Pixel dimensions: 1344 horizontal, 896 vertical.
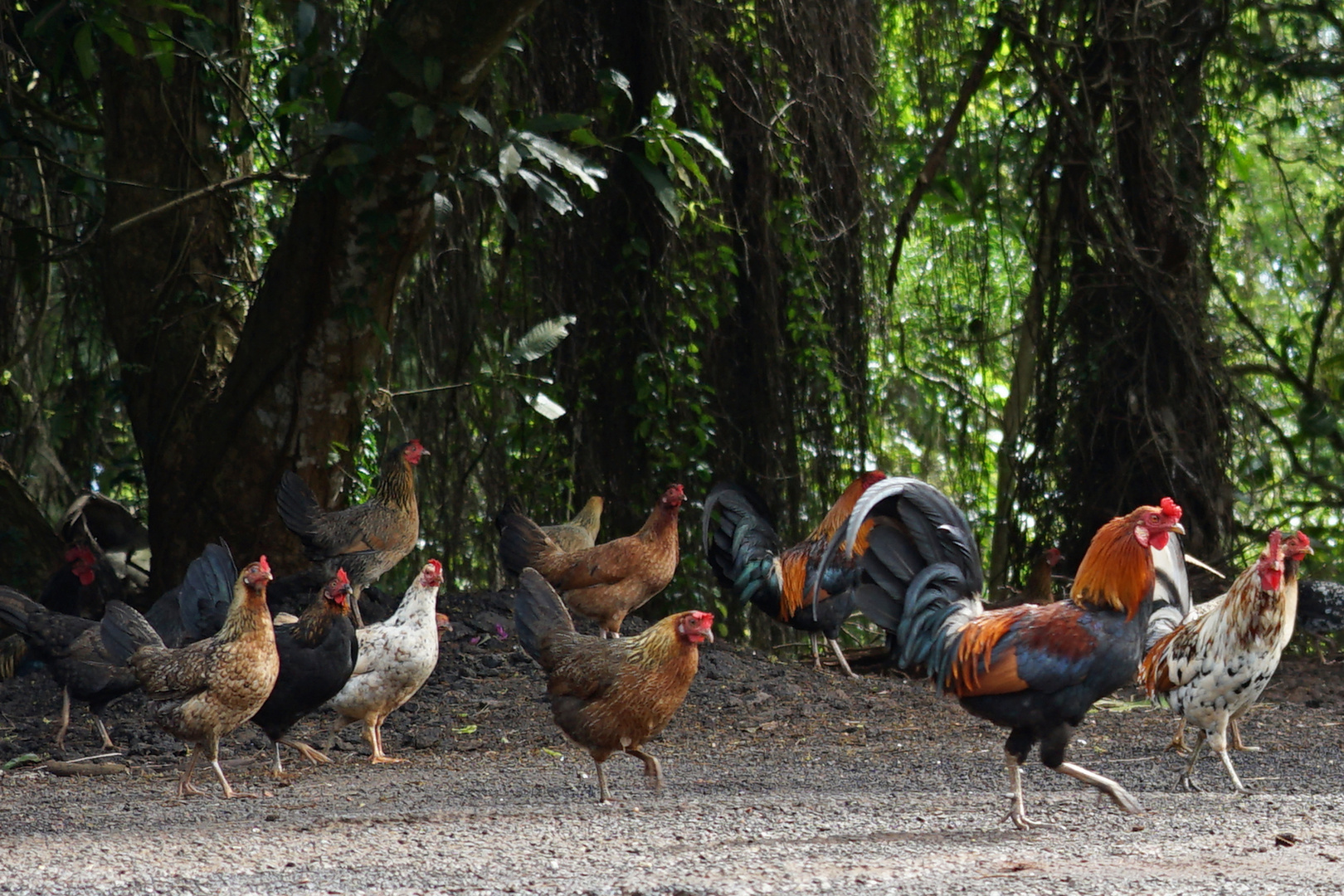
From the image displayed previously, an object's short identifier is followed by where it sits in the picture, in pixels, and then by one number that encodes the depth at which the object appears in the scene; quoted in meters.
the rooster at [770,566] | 17.09
